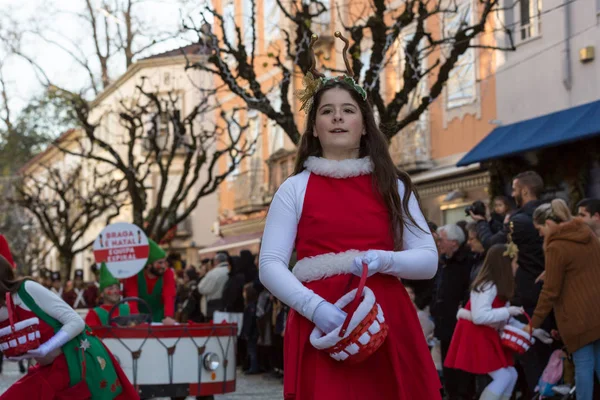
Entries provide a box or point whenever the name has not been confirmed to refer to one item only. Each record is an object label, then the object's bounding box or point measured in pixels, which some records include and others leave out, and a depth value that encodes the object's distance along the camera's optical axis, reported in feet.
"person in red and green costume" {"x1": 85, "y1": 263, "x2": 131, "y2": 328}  36.11
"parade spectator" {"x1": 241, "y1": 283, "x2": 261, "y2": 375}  61.72
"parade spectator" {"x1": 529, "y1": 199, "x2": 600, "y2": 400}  30.19
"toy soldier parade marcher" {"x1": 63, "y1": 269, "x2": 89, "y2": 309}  90.27
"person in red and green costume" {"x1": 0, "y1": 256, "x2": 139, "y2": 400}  24.75
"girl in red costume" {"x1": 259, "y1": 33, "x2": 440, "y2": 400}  14.90
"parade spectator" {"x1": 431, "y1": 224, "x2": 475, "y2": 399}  37.52
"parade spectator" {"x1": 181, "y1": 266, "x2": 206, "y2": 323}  69.56
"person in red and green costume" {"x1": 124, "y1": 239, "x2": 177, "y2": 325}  43.96
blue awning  52.70
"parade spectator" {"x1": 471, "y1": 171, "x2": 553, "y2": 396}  34.12
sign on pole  45.03
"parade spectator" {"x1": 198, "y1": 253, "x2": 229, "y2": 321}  61.00
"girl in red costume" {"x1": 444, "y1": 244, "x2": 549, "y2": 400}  32.07
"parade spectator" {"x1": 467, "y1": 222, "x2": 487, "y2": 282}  35.94
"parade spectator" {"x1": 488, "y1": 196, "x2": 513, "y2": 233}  38.85
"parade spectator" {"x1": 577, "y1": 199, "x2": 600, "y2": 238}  33.00
